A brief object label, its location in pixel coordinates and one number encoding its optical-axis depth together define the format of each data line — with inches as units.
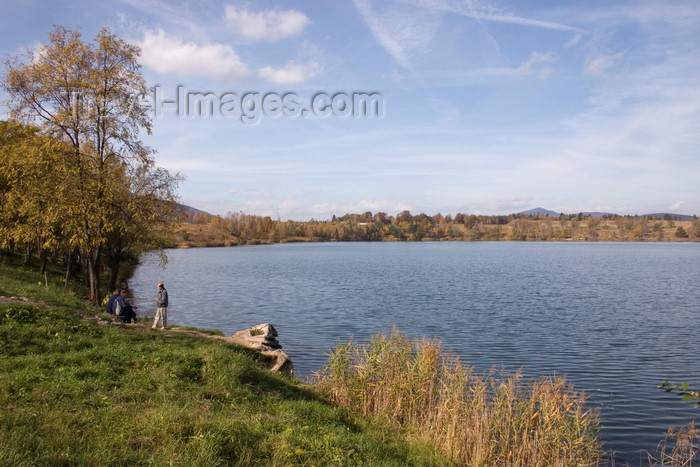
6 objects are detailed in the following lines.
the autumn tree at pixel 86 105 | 802.2
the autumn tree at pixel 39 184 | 783.1
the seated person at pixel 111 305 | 759.7
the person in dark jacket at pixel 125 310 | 759.1
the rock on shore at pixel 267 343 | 617.2
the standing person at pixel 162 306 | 778.2
